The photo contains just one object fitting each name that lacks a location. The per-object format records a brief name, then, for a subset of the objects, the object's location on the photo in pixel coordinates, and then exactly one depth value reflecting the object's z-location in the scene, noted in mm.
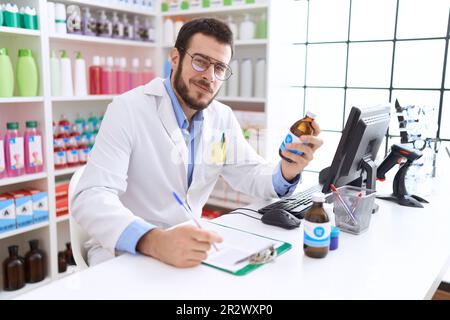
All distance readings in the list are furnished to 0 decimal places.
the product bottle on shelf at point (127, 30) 3150
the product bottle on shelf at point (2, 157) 2432
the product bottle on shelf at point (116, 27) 3057
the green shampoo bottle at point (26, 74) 2467
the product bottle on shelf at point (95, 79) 3016
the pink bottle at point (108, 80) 3055
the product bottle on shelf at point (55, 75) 2688
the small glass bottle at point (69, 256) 3012
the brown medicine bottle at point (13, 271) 2596
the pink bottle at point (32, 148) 2539
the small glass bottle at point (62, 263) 2934
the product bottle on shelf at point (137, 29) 3221
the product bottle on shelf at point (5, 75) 2377
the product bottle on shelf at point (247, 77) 3041
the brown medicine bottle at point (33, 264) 2686
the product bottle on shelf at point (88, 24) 2865
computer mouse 1365
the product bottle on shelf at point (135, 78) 3232
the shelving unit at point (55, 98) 2557
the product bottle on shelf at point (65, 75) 2738
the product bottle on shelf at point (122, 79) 3145
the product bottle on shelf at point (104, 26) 2963
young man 1409
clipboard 1051
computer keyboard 1501
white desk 931
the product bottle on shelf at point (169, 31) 3289
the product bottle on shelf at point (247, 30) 2975
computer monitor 1419
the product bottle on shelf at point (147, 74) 3250
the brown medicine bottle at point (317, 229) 1111
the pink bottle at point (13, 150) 2467
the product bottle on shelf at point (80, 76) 2834
